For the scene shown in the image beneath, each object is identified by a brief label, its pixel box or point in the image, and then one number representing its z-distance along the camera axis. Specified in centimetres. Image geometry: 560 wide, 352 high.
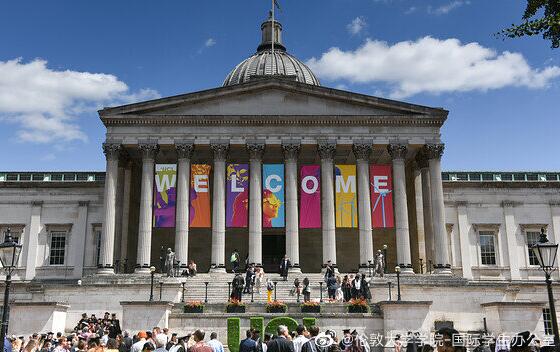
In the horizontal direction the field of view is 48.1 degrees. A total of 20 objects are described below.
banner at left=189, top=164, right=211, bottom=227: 4303
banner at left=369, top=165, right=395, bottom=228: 4316
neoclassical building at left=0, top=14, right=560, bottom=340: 4312
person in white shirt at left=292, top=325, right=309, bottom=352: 1620
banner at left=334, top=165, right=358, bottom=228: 4328
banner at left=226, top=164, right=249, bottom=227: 4294
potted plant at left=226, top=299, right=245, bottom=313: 2966
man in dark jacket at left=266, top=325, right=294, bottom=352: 1524
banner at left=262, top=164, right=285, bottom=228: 4319
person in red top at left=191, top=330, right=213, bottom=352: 1407
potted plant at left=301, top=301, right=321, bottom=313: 2947
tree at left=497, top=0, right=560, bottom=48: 1281
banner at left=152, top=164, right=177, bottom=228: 4275
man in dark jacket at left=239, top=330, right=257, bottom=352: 1611
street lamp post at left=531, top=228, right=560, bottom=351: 1511
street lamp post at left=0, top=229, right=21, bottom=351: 1736
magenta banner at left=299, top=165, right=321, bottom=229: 4291
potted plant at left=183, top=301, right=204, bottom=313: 2962
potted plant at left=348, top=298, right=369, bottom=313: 2920
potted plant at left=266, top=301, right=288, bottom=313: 2956
